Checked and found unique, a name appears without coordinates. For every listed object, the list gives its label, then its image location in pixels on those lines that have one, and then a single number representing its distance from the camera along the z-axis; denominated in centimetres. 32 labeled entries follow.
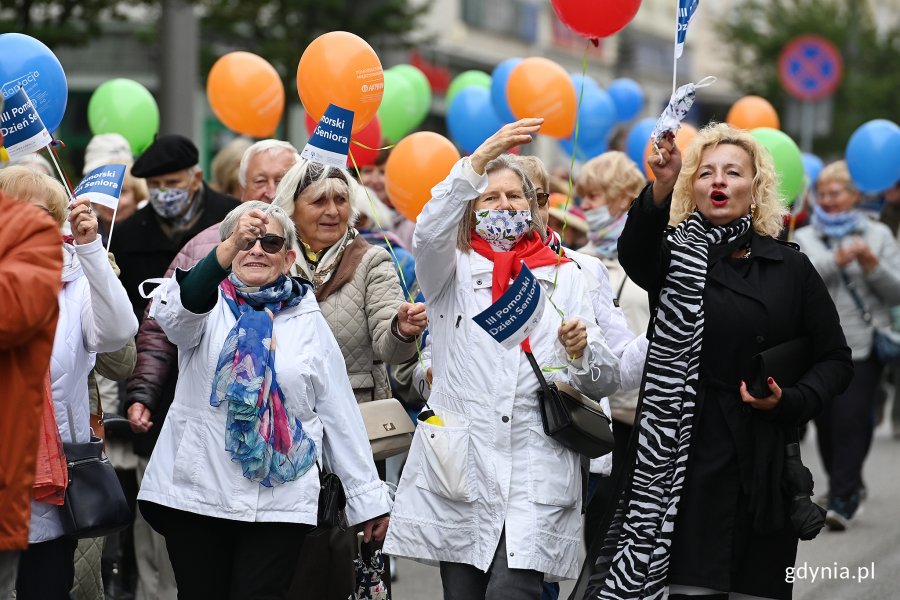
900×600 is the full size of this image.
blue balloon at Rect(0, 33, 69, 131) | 1211
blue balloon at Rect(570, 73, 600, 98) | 2466
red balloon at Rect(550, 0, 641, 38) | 1191
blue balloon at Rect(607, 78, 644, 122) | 3078
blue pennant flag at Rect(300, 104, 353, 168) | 1165
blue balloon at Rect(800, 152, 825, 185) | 2748
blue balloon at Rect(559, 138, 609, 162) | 2514
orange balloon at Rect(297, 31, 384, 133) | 1281
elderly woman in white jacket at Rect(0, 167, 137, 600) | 935
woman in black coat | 984
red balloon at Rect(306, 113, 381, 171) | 1693
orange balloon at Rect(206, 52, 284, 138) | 1758
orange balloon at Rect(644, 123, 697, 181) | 1769
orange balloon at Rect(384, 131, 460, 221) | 1493
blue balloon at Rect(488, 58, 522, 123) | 2209
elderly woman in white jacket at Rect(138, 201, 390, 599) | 969
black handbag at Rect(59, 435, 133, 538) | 950
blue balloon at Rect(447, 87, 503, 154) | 2405
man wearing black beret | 1450
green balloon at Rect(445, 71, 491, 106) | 2798
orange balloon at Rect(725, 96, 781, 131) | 2714
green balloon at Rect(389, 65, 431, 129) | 2323
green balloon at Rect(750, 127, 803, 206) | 1863
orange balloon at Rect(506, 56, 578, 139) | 1797
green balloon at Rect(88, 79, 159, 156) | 1859
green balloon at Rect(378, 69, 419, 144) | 2117
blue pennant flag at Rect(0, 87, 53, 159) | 1113
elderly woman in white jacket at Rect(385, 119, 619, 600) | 995
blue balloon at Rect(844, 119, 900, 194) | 2122
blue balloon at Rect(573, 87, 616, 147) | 2387
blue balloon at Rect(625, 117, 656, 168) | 2467
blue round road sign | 3925
